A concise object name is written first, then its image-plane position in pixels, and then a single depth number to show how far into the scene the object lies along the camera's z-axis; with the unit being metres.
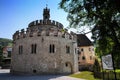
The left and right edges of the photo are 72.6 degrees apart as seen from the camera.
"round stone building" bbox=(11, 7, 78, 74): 15.01
